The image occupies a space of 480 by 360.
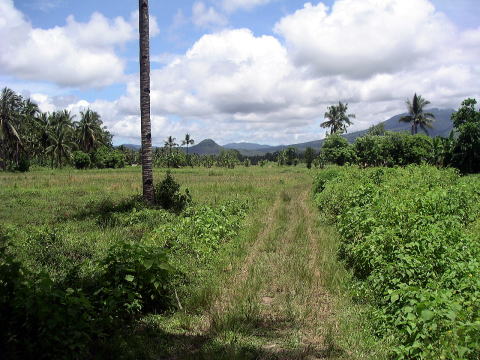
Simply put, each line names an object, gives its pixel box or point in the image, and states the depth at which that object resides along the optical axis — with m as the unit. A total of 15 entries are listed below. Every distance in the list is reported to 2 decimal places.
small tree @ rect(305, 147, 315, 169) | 69.49
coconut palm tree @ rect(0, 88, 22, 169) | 50.66
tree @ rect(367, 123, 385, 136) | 68.38
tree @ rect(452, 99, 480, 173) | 29.52
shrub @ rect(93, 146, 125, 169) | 63.94
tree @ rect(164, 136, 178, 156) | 114.31
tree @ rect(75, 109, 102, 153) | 68.62
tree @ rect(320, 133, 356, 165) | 50.47
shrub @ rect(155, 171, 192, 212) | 14.56
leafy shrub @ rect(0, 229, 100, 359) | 3.53
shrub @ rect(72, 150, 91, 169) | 59.31
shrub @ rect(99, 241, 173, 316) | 4.98
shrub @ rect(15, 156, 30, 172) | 50.78
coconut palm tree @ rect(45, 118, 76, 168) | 59.78
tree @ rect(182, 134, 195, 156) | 118.03
